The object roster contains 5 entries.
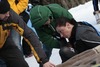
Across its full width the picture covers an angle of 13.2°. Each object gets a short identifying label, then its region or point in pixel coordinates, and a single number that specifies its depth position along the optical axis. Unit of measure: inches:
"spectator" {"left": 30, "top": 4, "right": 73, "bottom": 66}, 187.8
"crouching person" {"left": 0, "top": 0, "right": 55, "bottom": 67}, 173.3
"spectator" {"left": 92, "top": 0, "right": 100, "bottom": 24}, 385.5
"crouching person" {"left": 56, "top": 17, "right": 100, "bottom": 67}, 167.0
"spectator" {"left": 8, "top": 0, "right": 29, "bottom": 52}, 244.3
